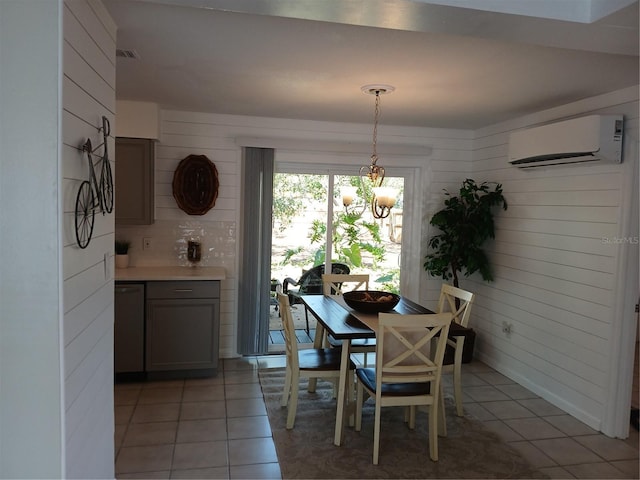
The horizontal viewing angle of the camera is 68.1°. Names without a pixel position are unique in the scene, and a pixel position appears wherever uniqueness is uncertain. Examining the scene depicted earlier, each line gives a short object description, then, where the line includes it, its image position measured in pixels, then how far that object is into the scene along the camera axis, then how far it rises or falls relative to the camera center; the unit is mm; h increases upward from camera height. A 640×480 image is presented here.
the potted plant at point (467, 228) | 4484 -84
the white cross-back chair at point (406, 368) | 2750 -910
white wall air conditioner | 3162 +584
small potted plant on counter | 4250 -417
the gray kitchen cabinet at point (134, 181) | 4105 +242
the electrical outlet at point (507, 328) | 4387 -1003
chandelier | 3294 +189
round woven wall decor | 4371 +242
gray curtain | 4539 -375
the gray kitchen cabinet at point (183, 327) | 3982 -995
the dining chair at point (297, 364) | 3191 -1034
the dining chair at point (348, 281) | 4070 -651
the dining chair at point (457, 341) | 3137 -869
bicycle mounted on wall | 1816 +56
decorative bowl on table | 3385 -618
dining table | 2943 -713
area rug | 2752 -1467
